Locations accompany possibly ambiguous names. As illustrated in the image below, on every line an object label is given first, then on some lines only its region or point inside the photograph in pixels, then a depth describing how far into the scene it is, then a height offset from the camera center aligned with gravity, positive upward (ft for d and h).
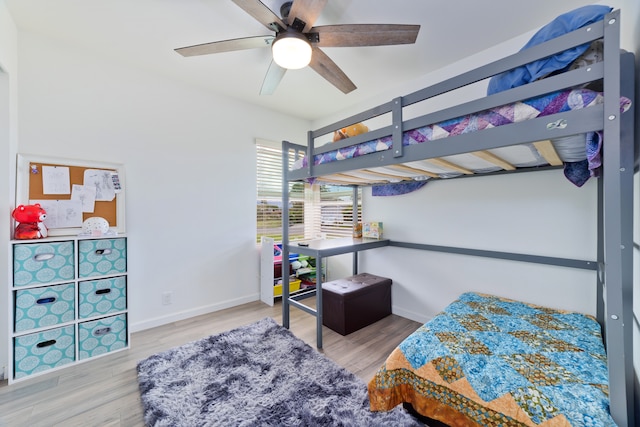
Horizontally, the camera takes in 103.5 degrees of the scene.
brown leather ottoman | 7.78 -2.95
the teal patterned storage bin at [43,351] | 5.65 -3.22
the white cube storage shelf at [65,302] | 5.66 -2.18
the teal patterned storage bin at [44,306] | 5.65 -2.18
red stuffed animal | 5.81 -0.16
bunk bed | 2.77 +0.99
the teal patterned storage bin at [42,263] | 5.64 -1.16
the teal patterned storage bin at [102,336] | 6.39 -3.23
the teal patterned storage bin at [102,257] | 6.40 -1.15
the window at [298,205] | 10.89 +0.33
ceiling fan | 4.58 +3.59
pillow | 3.09 +2.00
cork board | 6.30 +0.77
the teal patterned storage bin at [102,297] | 6.40 -2.20
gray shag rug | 4.59 -3.73
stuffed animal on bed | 6.35 +2.05
